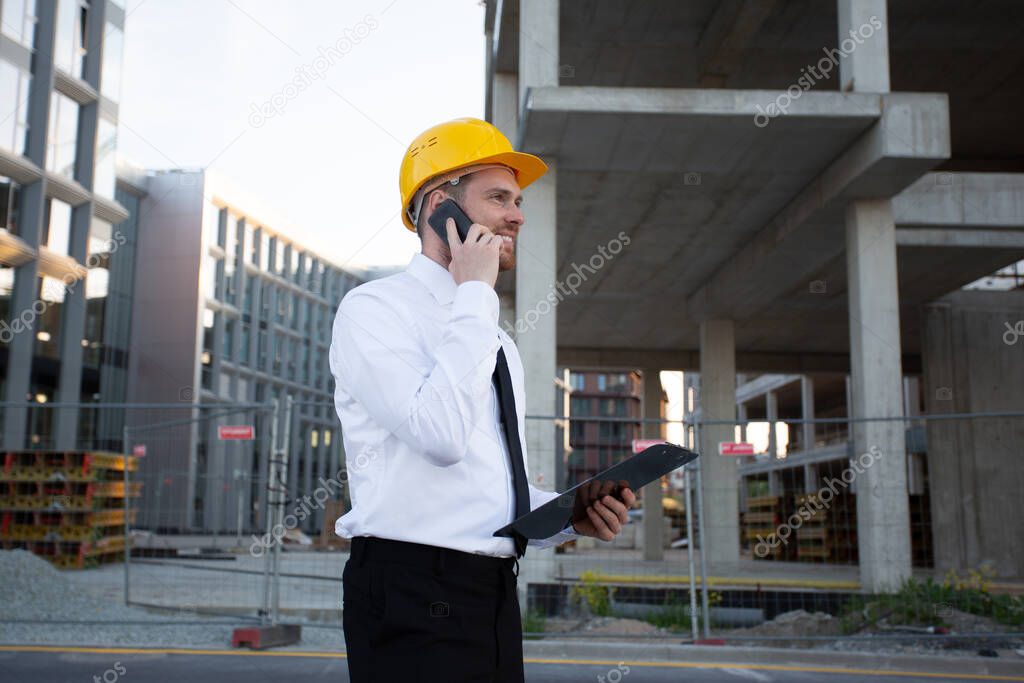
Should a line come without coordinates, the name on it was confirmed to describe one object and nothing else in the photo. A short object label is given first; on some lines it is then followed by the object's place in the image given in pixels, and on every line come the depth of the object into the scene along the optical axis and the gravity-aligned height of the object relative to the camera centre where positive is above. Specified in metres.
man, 1.77 +0.04
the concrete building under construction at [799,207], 12.75 +5.19
